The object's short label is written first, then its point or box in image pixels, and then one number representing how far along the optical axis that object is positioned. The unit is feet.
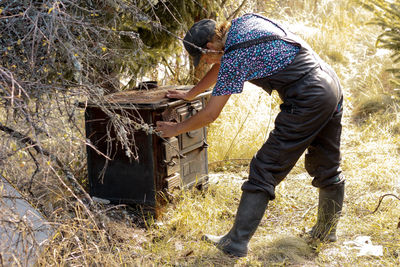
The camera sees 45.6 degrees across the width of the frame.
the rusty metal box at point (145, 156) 13.15
